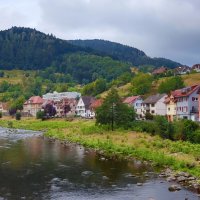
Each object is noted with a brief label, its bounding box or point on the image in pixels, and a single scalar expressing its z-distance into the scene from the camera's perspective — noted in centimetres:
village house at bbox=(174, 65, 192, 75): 18650
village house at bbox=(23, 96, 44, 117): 16038
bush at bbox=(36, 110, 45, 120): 11861
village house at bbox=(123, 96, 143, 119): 10865
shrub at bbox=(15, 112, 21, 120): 13488
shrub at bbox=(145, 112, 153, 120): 8275
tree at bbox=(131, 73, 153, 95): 12731
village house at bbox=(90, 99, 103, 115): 12141
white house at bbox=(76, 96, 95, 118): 13190
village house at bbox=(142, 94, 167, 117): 9731
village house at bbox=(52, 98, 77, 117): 14150
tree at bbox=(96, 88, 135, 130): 7369
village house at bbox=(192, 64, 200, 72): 18678
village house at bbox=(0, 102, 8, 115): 16920
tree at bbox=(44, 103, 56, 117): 12126
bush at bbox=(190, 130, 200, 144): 5205
